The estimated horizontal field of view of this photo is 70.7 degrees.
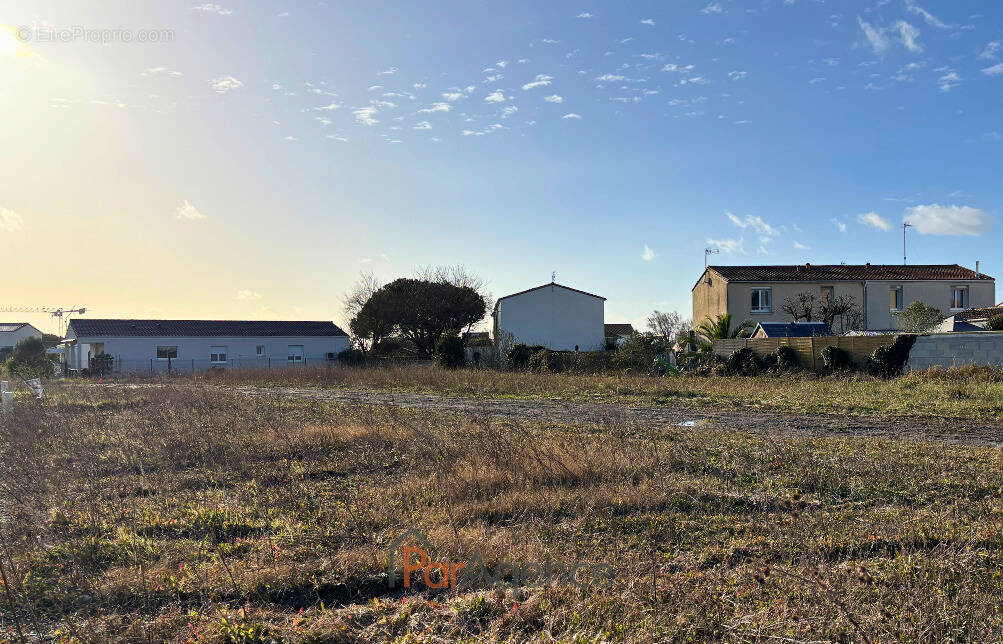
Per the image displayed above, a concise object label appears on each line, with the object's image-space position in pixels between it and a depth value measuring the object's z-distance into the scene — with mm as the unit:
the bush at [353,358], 43350
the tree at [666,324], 52512
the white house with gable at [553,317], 45344
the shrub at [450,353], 32281
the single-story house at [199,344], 47188
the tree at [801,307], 38875
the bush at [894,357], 21562
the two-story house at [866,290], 39719
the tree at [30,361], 29920
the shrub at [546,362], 28938
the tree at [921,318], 31359
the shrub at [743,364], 25078
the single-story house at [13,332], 75938
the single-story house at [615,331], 56869
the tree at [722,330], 30500
